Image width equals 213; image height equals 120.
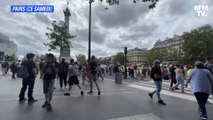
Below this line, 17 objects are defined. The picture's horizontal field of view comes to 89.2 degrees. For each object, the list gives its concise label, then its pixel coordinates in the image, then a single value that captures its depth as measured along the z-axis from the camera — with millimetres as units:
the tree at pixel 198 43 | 31000
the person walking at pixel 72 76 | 5165
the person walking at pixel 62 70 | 6365
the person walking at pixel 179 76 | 6136
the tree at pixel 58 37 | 17297
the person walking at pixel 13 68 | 11232
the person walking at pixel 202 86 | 3034
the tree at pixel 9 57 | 61835
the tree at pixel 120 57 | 88657
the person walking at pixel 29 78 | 4390
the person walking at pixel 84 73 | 8461
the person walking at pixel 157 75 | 4414
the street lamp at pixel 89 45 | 5658
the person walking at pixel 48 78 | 3718
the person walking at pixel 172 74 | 6873
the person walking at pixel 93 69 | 5533
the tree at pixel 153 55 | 54560
